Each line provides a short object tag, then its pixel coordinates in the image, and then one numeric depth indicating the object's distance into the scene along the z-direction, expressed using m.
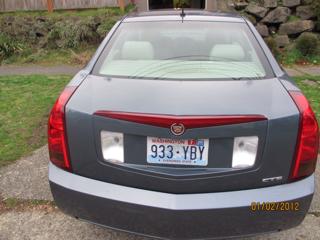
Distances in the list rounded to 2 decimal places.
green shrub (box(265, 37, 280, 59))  6.41
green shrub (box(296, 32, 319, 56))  6.33
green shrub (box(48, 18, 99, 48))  7.18
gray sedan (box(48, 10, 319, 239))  1.60
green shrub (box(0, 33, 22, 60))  7.09
